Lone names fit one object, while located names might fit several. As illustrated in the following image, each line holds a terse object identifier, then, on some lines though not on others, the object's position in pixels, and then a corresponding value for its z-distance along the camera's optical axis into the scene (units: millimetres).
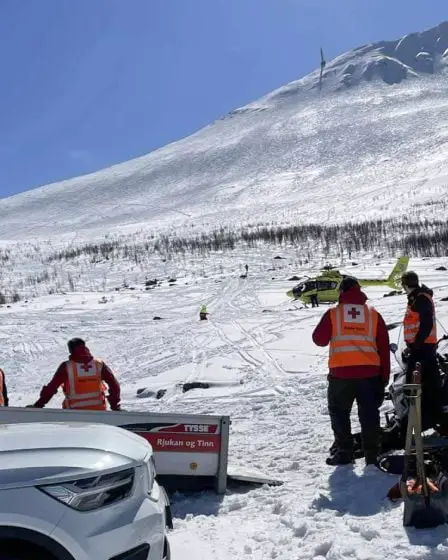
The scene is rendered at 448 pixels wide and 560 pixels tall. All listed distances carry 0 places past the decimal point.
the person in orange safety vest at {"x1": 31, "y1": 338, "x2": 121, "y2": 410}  7090
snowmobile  5824
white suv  3084
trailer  5977
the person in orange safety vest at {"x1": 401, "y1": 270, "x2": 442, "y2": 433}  6285
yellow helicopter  25875
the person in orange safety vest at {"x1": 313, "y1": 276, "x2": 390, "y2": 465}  6363
